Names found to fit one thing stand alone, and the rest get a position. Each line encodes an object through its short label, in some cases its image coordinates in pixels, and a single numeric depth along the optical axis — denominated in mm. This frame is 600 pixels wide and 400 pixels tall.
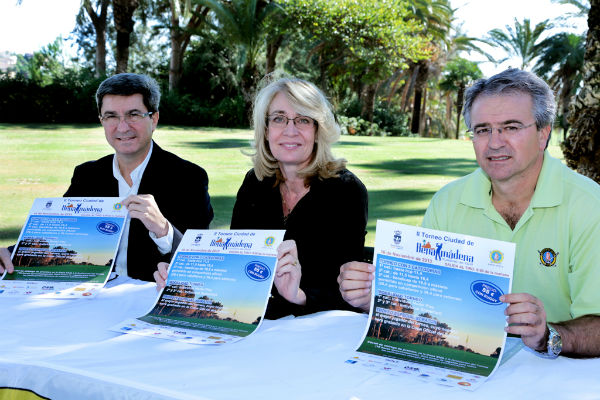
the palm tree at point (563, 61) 34938
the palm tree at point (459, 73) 40031
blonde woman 2680
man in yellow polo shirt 1906
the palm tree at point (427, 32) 27380
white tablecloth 1409
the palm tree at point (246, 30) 21844
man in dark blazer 2854
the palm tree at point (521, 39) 35344
